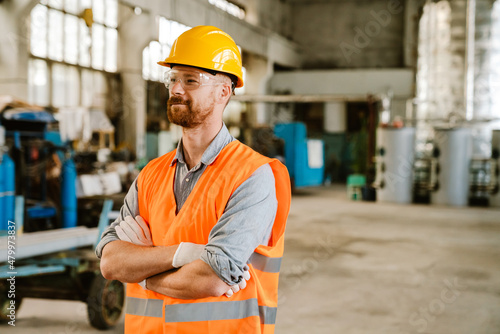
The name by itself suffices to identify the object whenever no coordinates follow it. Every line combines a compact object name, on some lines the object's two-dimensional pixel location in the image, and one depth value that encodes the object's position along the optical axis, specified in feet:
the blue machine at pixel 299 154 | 53.21
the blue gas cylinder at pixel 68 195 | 21.79
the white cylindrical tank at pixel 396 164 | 47.26
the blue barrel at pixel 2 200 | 17.66
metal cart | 14.10
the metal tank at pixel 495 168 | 46.65
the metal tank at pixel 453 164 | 45.73
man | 5.40
